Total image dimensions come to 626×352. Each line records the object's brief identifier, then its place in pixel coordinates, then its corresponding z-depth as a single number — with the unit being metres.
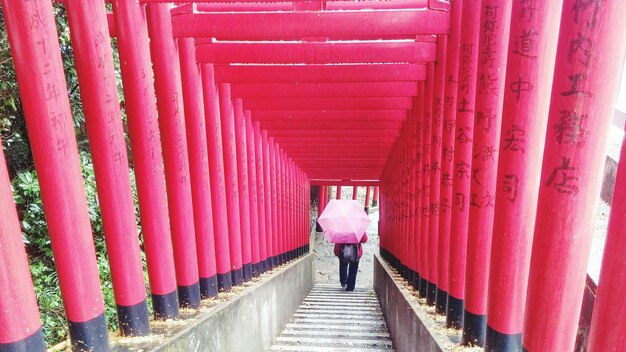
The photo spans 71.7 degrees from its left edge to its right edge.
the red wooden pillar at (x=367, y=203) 21.66
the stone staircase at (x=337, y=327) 5.63
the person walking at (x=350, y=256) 9.42
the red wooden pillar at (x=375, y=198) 23.26
